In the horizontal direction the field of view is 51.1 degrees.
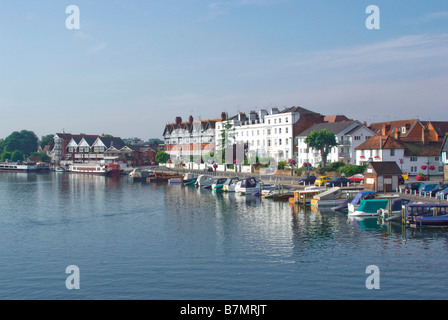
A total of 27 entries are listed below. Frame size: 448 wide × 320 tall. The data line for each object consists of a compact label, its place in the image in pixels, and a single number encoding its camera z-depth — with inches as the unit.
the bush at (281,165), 3902.1
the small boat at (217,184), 3299.7
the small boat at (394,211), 1869.5
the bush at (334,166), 3398.1
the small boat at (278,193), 2691.9
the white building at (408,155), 3287.4
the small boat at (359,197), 2048.8
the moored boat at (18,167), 6965.1
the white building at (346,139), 3732.8
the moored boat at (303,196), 2486.2
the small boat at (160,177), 4500.5
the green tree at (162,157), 6053.2
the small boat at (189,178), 3941.9
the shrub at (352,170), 3235.7
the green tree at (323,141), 3617.1
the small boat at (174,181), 4124.0
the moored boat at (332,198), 2321.6
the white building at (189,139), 5767.7
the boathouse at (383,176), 2491.4
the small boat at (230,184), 3230.8
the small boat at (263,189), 2858.0
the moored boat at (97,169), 5802.2
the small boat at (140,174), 4824.8
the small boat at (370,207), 1989.4
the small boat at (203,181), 3721.5
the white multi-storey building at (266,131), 4318.4
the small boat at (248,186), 3029.0
